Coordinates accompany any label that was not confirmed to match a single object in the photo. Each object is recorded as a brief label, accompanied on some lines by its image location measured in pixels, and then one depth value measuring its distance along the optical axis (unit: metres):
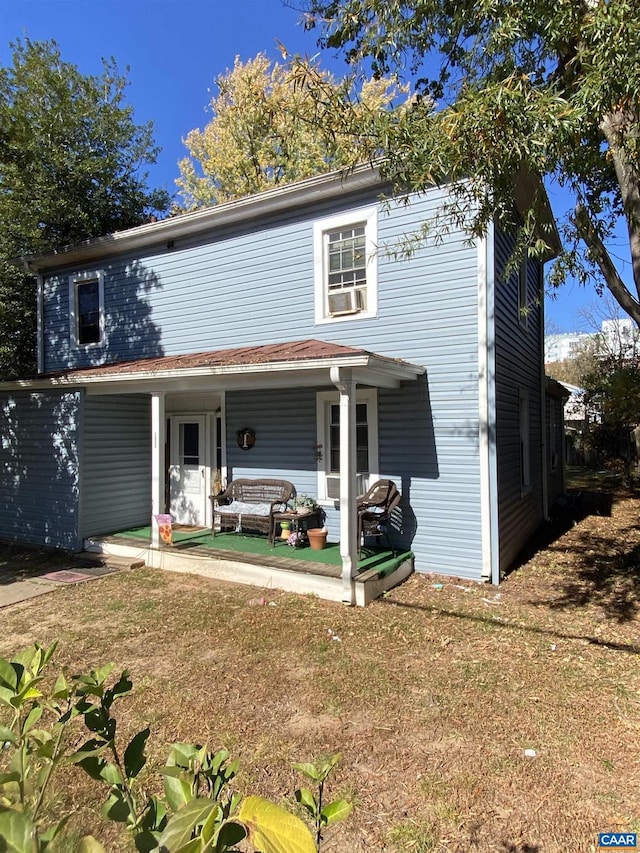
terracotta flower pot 7.73
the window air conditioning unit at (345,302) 8.04
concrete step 7.94
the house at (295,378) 7.03
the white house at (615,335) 20.60
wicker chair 7.03
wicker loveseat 8.24
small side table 7.87
